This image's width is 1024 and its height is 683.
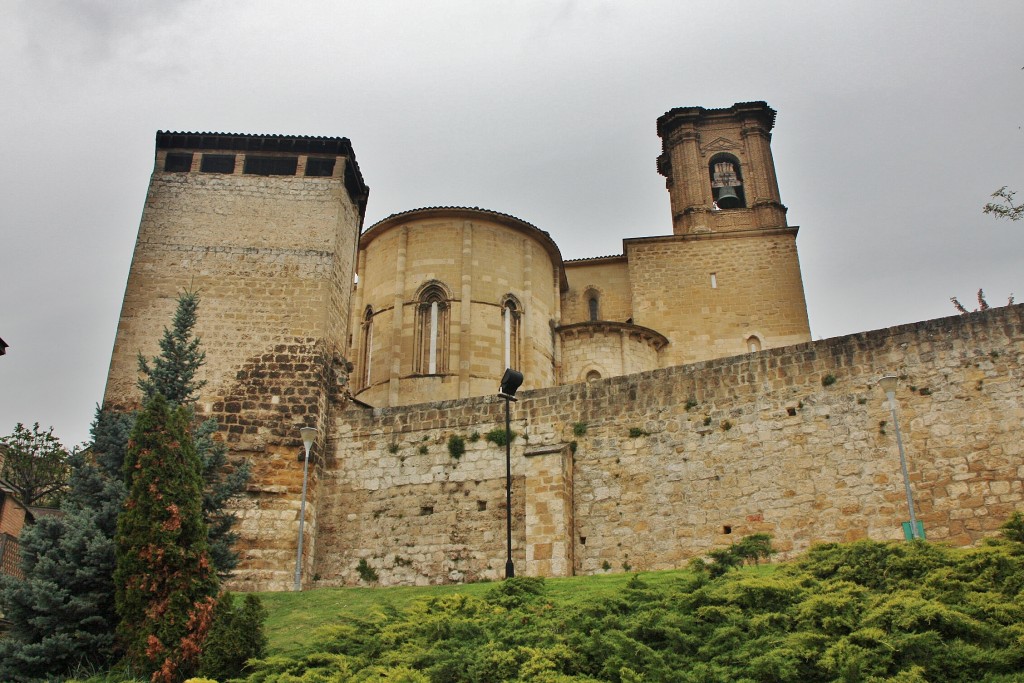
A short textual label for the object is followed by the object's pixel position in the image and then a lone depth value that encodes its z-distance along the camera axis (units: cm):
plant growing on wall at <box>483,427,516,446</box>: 1894
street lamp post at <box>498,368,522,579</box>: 1593
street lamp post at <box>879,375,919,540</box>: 1451
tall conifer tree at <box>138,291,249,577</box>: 1547
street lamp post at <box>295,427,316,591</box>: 1758
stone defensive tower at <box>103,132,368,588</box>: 1953
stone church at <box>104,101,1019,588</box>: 1798
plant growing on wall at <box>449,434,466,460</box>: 1916
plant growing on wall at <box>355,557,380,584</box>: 1858
